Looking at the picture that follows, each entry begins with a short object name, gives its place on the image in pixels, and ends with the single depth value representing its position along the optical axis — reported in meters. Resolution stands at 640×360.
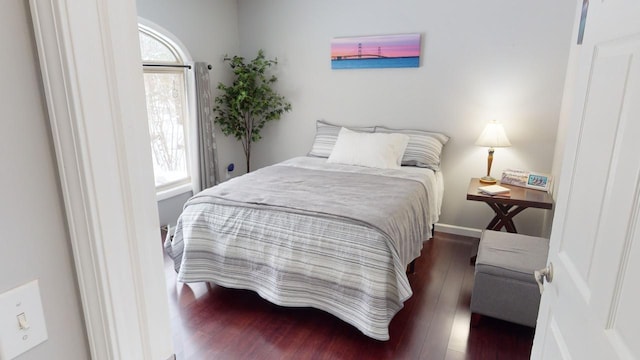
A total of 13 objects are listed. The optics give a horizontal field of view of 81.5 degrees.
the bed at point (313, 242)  2.05
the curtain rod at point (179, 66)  3.55
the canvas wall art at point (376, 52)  3.63
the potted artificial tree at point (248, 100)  4.25
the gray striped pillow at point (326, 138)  3.92
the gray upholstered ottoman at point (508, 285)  2.10
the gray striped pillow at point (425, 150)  3.42
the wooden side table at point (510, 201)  2.84
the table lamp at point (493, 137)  3.17
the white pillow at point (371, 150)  3.44
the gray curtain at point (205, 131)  3.90
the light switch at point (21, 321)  0.54
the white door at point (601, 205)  0.69
